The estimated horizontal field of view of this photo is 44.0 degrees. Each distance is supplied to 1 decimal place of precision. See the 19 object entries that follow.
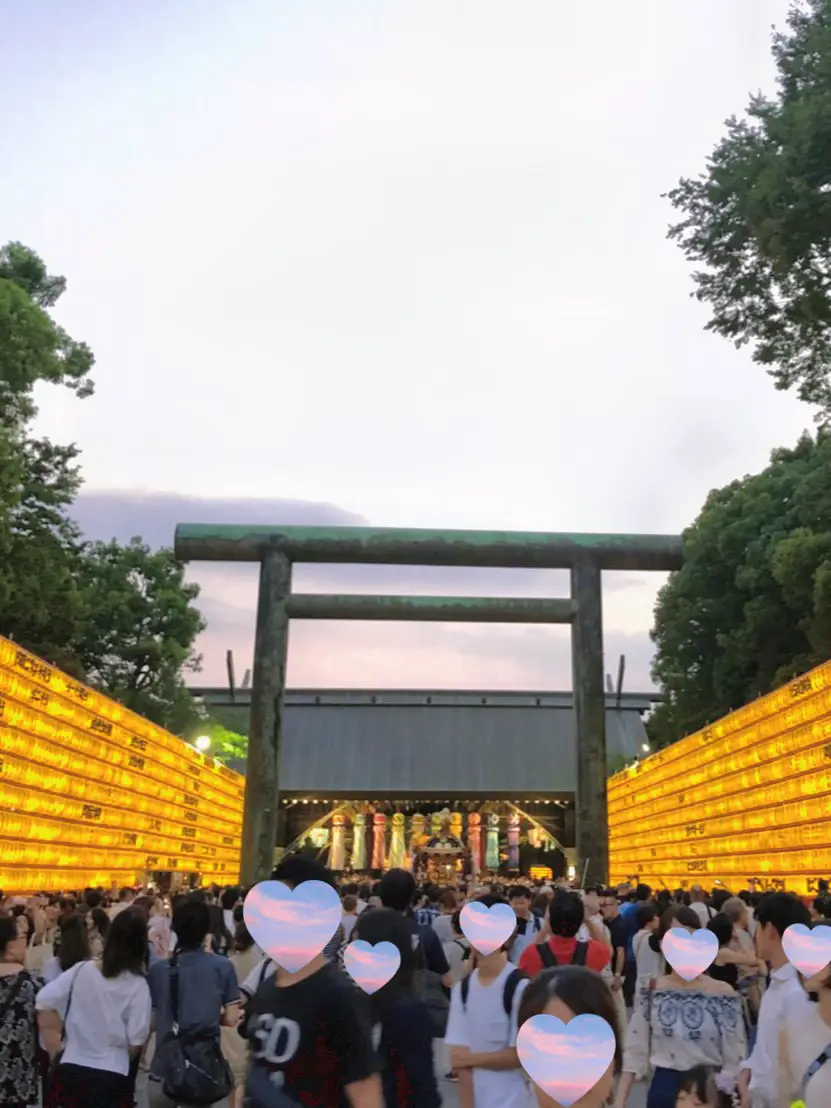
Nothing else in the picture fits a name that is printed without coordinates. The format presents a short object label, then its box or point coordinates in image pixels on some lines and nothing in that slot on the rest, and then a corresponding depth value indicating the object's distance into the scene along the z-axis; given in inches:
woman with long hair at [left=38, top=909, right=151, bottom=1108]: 174.2
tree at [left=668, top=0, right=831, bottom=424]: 542.9
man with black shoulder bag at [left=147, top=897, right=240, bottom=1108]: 173.8
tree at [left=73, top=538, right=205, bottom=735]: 1275.8
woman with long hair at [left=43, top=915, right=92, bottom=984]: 224.8
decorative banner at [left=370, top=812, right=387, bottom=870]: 1531.7
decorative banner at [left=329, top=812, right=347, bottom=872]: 1498.5
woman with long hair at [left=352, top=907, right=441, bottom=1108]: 155.0
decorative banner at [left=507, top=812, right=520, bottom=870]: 1503.4
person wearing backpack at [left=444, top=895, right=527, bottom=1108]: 160.7
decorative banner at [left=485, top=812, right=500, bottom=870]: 1515.7
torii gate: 738.8
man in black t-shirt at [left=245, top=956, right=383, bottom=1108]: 107.1
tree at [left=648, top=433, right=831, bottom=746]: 919.0
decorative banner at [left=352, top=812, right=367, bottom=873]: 1520.7
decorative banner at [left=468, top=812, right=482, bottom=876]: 1517.0
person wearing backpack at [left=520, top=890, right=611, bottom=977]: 202.2
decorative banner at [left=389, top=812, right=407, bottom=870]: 1545.3
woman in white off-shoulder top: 169.8
